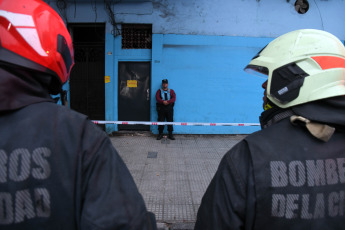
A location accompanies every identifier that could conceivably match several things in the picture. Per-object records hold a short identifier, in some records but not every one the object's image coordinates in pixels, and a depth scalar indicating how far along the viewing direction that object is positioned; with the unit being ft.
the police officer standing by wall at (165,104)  23.57
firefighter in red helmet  3.02
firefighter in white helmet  3.52
